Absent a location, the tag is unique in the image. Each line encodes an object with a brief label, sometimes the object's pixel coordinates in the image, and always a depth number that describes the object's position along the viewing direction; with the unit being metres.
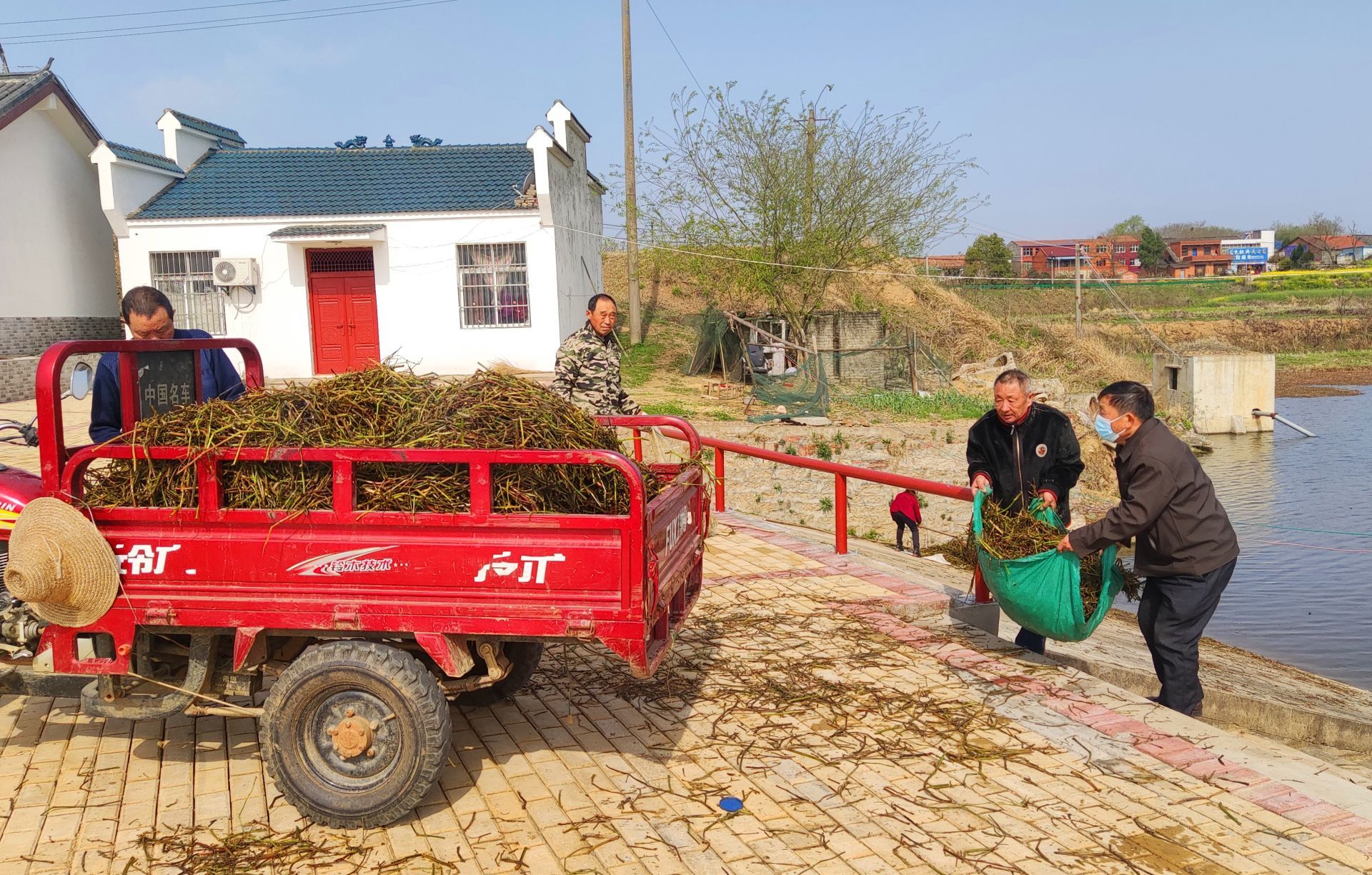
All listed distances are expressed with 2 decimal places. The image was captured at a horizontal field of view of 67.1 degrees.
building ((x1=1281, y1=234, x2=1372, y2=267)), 99.12
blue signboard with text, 115.50
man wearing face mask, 5.08
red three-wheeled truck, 3.77
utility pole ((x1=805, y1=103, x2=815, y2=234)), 26.12
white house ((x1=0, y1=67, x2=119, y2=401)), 20.45
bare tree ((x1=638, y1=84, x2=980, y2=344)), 26.27
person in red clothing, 10.96
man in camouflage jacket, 6.80
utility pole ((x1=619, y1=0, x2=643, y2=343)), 27.66
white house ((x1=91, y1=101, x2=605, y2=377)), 21.83
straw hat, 3.78
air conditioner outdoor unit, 21.52
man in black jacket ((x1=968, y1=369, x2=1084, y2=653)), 5.84
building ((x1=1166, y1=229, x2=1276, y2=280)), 102.75
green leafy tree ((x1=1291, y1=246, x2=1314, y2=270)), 93.88
